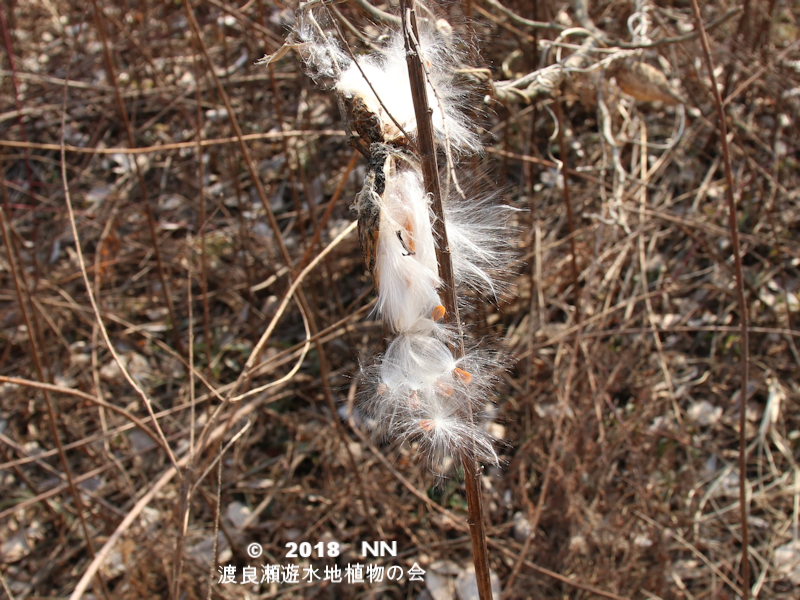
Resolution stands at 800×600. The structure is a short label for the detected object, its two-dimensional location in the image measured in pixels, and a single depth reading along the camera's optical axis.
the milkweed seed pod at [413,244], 0.40
